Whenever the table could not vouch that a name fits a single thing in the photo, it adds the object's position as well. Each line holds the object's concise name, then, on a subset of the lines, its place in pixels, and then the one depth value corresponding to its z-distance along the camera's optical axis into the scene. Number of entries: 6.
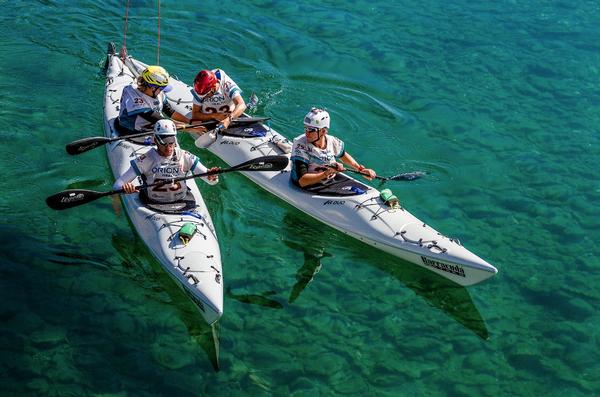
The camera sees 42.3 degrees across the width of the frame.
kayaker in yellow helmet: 13.41
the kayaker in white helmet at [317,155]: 12.26
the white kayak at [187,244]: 10.31
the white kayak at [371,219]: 11.48
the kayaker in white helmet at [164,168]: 11.21
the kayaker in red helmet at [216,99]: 14.08
